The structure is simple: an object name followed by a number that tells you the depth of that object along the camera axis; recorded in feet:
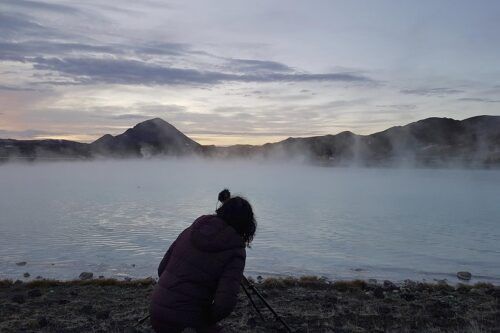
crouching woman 15.28
